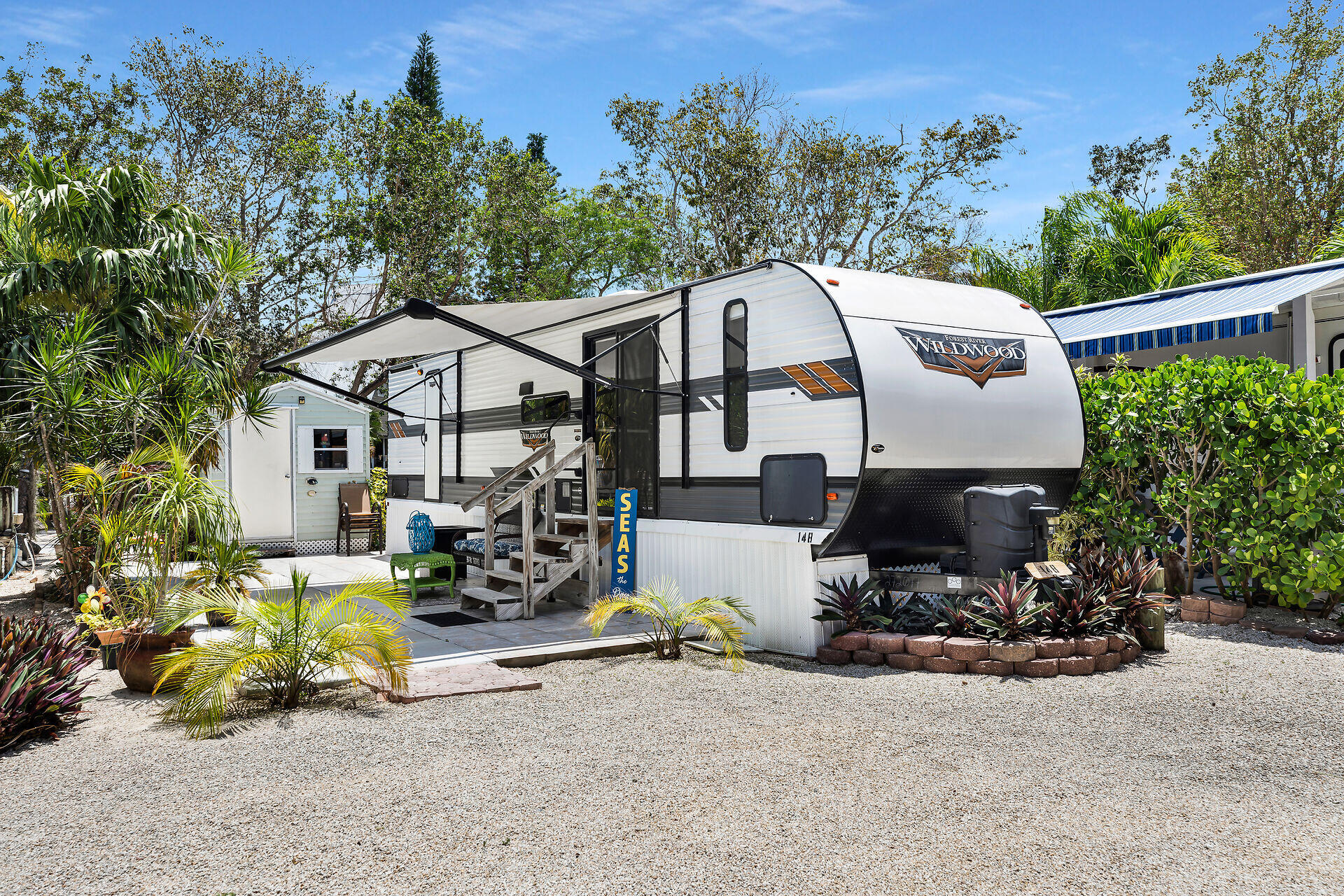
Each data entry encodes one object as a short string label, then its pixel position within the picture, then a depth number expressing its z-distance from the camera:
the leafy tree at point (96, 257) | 8.41
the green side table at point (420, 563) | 9.33
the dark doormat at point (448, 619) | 8.24
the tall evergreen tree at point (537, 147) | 29.34
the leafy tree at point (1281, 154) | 18.78
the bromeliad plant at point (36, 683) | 4.78
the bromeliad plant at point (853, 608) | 6.63
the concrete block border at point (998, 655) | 6.09
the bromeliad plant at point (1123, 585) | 6.65
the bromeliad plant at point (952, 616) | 6.38
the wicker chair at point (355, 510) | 14.42
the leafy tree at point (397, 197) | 18.31
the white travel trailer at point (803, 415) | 6.56
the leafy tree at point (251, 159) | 17.98
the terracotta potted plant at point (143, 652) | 5.83
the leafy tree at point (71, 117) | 17.12
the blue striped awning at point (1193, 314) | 8.61
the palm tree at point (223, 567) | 6.66
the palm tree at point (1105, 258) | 15.29
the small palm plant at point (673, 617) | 6.61
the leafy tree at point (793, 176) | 20.27
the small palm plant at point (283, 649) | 5.19
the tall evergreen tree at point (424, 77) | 26.23
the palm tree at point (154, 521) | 6.44
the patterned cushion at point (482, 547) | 9.69
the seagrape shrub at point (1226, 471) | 6.90
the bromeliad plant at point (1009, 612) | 6.18
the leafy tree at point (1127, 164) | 26.31
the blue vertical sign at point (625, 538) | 8.48
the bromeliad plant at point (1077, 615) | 6.30
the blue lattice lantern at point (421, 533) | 11.54
